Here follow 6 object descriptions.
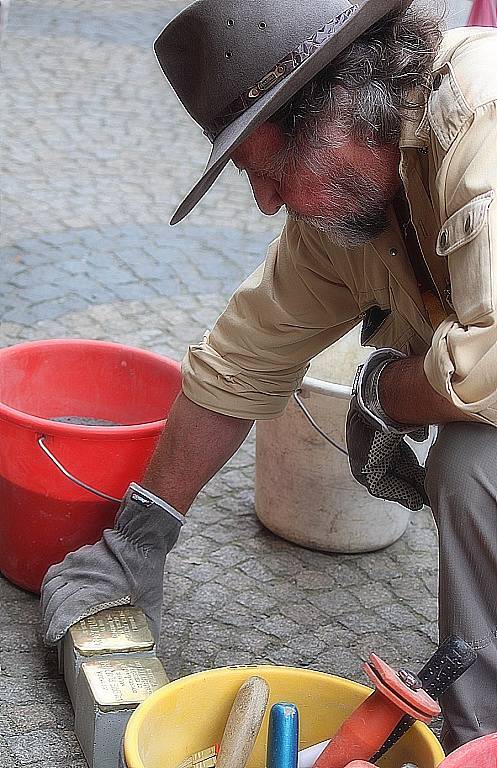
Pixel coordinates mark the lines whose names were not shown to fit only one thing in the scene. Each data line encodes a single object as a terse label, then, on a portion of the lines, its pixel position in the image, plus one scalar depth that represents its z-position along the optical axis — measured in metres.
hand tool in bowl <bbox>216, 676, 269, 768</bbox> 3.31
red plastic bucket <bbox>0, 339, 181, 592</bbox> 4.28
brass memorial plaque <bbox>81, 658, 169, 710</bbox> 3.67
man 3.13
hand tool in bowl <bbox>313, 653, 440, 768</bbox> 2.96
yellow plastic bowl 3.31
